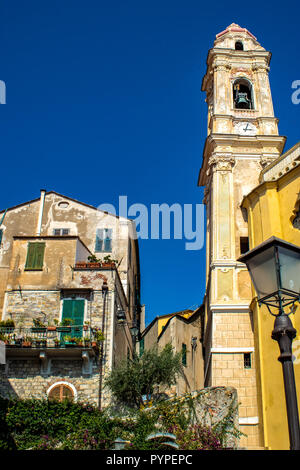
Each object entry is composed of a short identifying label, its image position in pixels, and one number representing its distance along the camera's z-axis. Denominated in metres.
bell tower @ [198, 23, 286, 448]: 23.23
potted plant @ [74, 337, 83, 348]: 21.83
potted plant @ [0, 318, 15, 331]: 22.98
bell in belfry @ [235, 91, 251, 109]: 32.09
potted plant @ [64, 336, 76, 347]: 21.88
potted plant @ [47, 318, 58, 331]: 22.40
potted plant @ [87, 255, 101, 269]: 24.91
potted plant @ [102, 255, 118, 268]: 24.92
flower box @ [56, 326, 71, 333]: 22.48
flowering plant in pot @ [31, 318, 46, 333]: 22.50
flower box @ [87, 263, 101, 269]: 24.88
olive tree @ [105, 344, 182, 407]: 21.03
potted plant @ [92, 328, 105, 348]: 22.56
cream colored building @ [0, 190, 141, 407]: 21.92
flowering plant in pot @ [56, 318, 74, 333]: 22.52
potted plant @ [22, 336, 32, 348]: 21.91
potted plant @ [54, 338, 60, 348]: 21.84
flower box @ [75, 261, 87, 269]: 25.05
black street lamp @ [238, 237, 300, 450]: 7.70
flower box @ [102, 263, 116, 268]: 24.91
